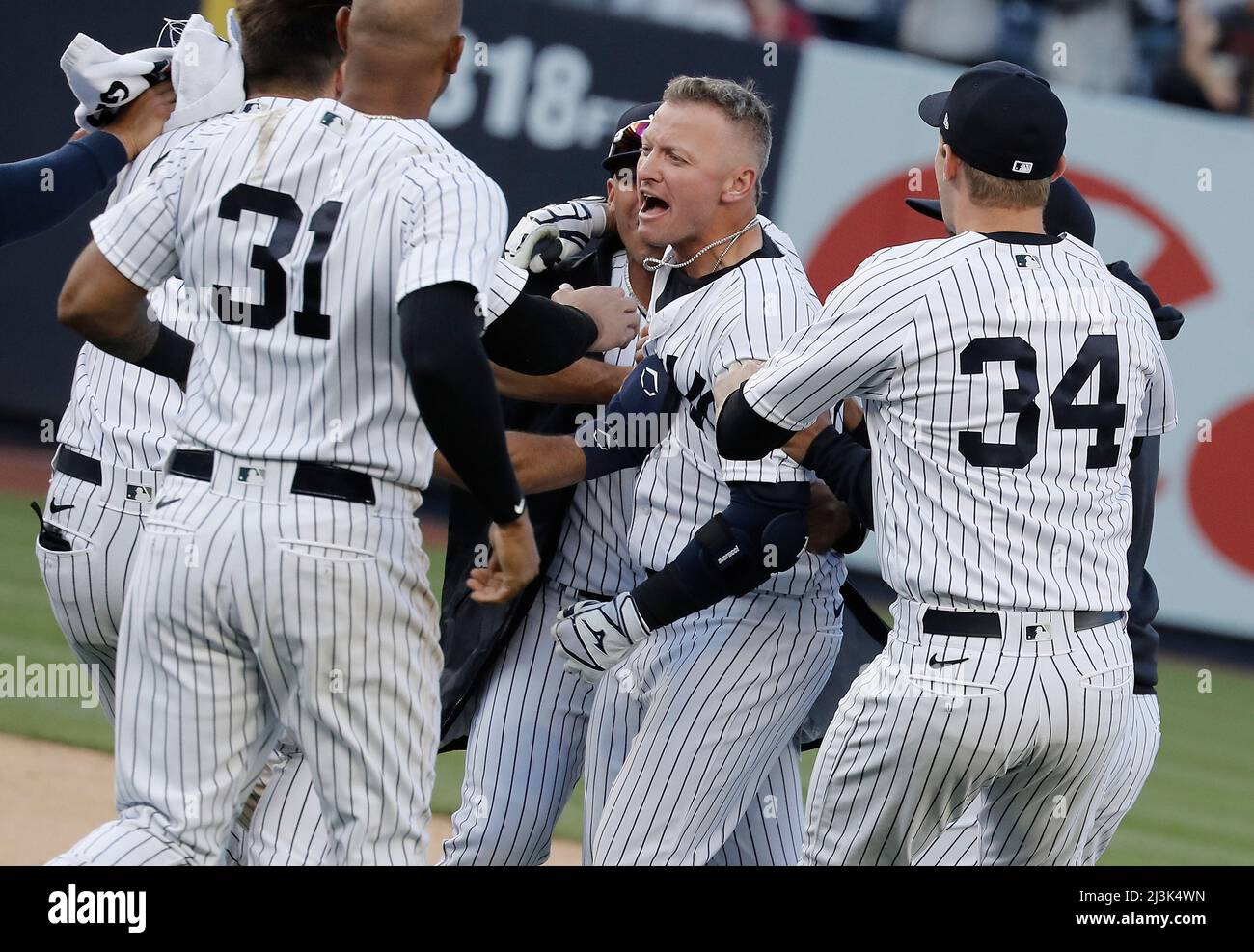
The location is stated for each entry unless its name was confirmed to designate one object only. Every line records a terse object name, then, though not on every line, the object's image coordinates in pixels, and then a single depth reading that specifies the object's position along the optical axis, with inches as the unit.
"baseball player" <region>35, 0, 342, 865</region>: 290.7
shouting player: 271.9
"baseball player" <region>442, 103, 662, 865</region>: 300.7
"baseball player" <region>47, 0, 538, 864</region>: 214.4
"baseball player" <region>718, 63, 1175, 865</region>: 234.5
